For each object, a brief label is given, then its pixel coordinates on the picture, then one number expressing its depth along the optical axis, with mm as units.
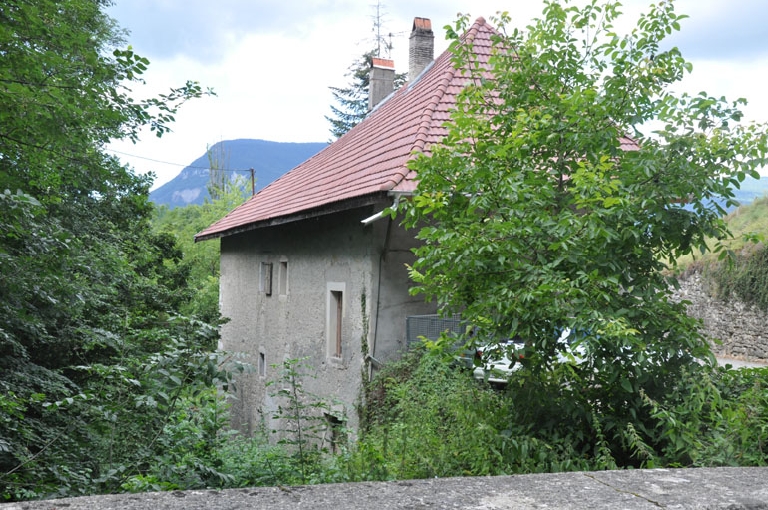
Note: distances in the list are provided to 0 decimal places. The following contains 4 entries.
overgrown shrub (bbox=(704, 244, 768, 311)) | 16375
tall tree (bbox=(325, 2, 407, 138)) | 40969
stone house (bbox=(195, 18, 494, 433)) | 9219
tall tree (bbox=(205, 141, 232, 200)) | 57000
